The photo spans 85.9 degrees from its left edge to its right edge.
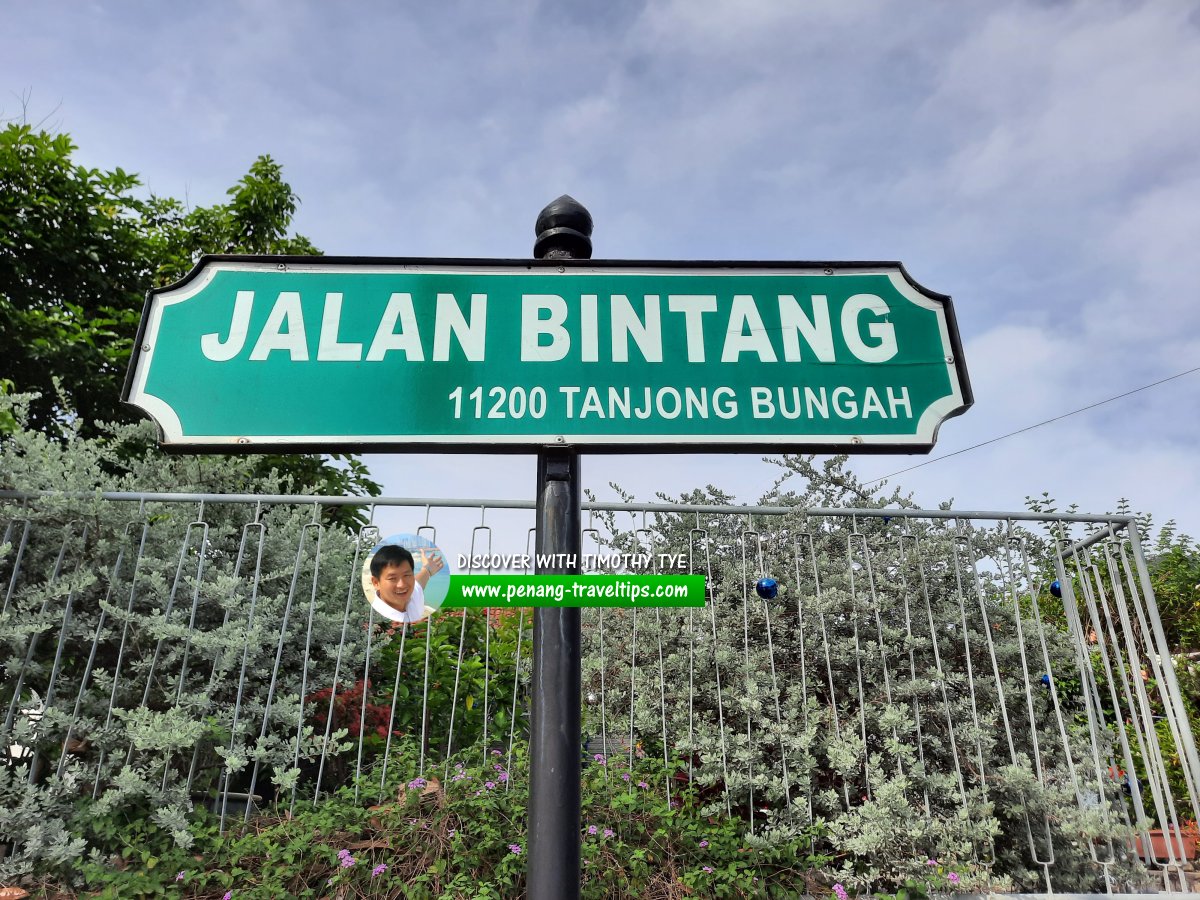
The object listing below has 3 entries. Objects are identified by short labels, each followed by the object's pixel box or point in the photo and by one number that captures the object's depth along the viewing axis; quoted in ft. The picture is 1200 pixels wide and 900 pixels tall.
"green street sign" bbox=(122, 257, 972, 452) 4.25
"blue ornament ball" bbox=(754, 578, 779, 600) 9.28
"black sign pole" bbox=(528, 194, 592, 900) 3.44
